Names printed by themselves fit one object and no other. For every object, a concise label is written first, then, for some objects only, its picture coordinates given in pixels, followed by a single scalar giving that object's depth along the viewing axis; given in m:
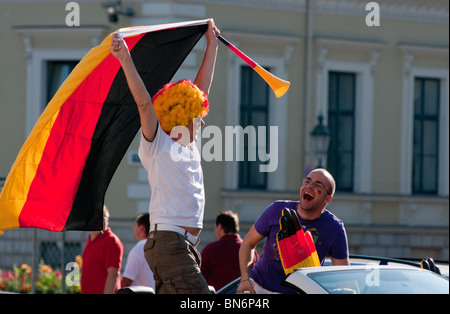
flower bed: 23.52
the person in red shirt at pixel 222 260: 17.61
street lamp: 33.22
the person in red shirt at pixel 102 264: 17.19
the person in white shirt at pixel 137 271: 17.19
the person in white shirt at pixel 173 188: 10.05
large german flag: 11.16
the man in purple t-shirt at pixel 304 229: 12.52
